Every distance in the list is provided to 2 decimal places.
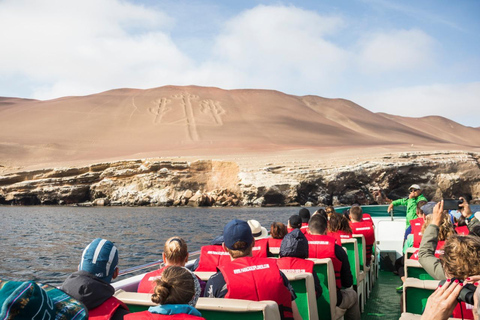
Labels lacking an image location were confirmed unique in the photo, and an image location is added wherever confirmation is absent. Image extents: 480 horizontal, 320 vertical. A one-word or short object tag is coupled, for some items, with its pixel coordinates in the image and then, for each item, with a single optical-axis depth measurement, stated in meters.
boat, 2.91
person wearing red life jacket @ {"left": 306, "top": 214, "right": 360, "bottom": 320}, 5.00
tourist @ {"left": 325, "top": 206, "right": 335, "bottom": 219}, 8.79
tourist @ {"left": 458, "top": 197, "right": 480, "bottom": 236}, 6.38
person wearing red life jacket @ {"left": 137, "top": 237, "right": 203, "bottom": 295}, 3.86
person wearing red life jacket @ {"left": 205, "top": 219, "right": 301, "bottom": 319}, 3.31
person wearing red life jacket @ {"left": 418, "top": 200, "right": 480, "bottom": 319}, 2.08
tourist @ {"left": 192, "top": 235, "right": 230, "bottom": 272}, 4.93
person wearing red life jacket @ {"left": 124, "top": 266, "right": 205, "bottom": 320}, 2.46
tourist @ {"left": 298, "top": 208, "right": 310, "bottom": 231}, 8.36
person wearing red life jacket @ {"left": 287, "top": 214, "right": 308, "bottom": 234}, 6.77
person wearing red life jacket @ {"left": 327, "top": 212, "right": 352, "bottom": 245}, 6.40
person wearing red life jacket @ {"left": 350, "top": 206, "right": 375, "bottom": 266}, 7.64
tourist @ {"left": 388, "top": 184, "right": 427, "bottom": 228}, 9.30
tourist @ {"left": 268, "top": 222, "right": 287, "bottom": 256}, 5.88
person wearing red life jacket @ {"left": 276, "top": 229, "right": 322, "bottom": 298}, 4.11
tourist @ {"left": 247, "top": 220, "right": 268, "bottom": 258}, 5.11
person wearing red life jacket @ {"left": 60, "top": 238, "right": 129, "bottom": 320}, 2.80
